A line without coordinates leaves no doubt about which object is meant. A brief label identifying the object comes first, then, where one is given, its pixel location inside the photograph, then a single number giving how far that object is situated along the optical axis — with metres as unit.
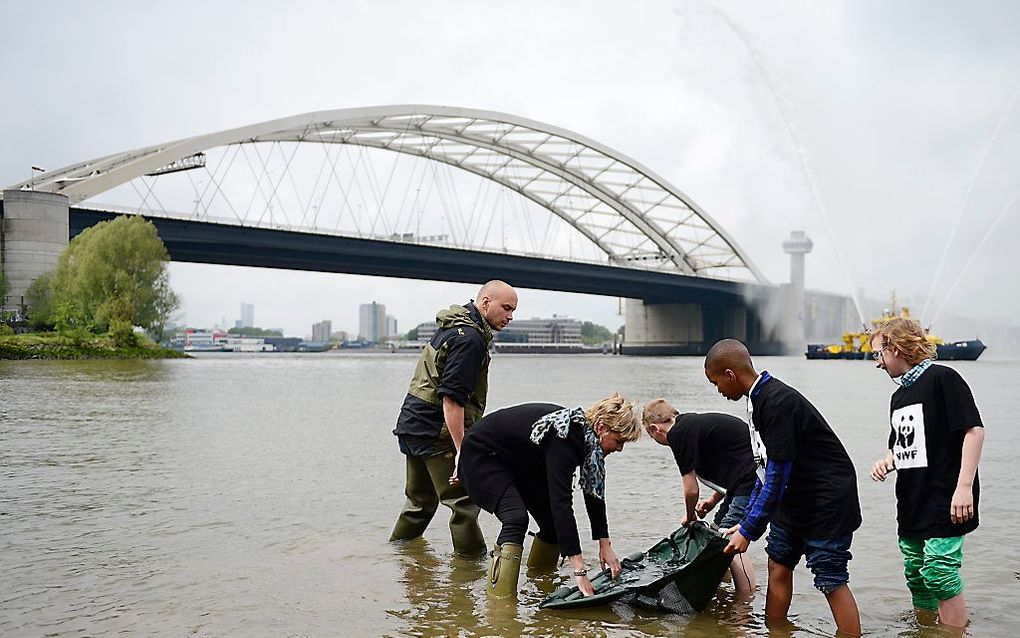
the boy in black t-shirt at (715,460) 6.40
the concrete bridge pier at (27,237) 53.16
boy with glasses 5.13
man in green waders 6.80
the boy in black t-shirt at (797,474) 5.09
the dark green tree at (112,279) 51.62
